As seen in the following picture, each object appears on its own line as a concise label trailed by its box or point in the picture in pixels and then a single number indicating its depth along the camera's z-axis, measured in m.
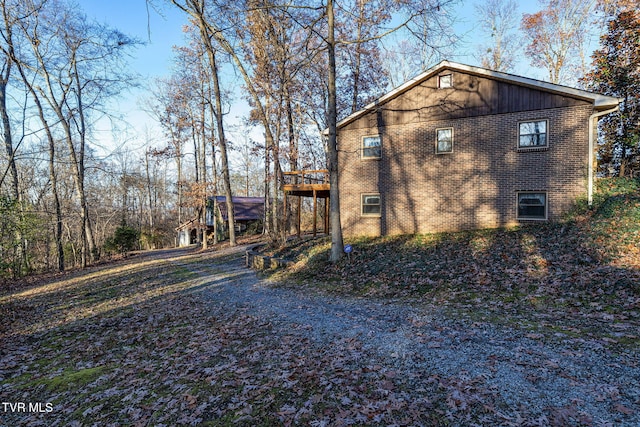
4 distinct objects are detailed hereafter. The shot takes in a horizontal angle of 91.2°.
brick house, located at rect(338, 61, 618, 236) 11.44
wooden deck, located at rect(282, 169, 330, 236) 15.91
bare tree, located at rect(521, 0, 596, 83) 21.88
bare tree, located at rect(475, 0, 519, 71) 24.54
